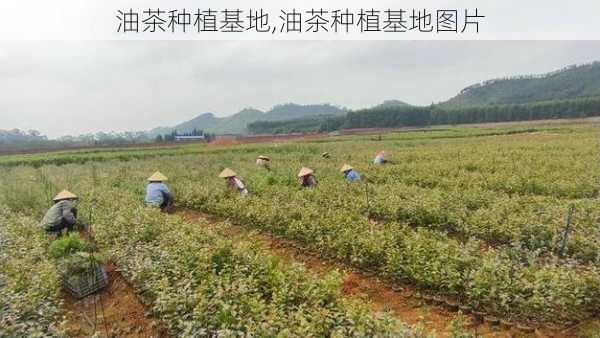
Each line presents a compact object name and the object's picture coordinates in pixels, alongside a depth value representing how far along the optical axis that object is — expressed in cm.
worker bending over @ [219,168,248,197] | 1177
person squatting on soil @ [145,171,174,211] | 1070
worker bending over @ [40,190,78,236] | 829
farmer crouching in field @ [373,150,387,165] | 1767
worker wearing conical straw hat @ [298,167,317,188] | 1218
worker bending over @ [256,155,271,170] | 1759
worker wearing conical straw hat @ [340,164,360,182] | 1263
